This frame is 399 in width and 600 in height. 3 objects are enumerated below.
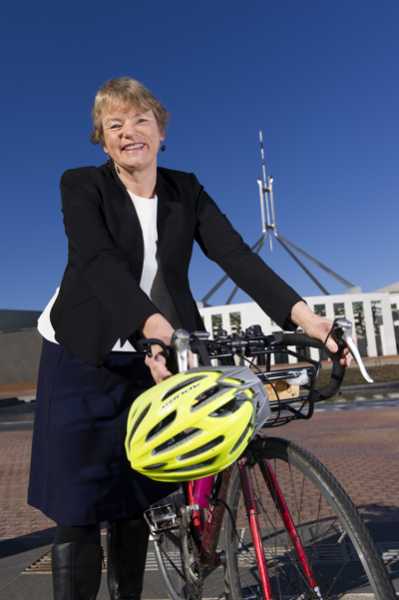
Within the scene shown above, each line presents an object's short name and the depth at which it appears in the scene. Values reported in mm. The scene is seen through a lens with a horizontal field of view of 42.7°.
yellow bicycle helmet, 995
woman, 1505
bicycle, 1312
